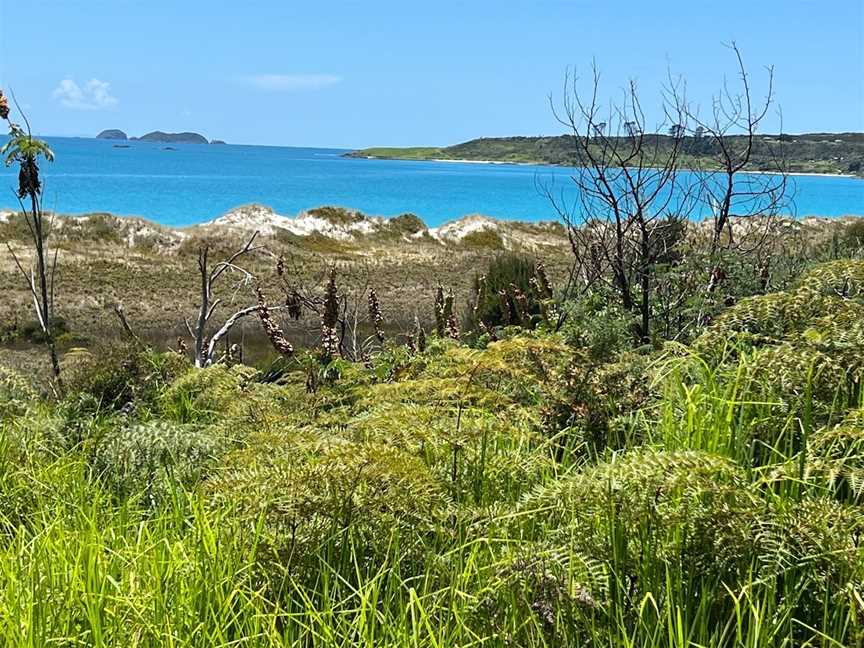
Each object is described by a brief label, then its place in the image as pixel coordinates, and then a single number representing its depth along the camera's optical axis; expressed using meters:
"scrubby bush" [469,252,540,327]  12.62
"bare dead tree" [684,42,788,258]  7.29
